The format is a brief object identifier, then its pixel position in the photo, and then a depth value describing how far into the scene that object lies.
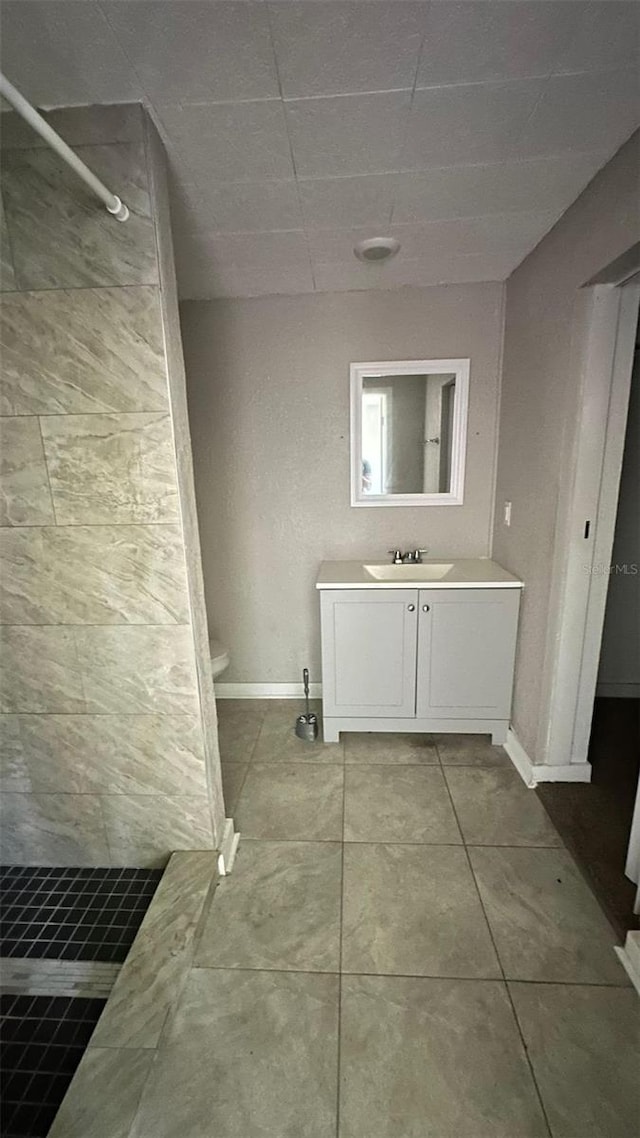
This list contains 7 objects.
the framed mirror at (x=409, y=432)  2.31
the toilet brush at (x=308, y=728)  2.27
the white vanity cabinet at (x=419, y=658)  2.03
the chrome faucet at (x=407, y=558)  2.41
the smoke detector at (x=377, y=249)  1.74
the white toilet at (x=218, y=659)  2.22
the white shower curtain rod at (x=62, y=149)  0.74
